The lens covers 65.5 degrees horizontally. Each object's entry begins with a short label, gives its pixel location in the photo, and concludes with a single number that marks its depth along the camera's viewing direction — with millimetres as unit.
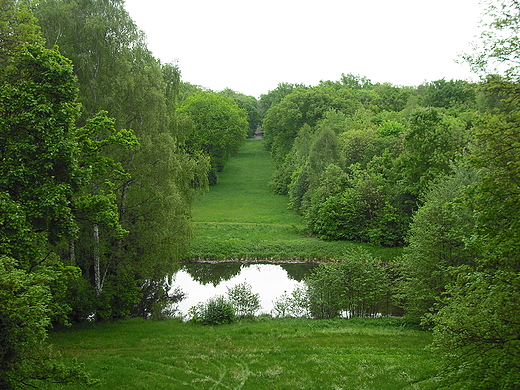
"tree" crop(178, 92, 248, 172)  67625
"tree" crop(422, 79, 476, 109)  60219
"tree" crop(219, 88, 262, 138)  102625
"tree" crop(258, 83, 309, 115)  91469
